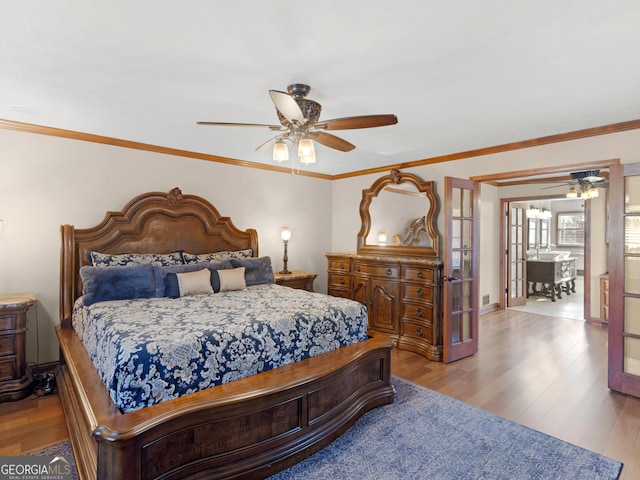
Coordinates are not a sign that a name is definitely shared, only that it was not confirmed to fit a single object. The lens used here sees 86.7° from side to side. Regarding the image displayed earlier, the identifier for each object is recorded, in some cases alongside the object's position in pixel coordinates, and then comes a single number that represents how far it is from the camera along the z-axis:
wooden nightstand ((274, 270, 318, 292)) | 4.60
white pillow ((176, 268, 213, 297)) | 3.29
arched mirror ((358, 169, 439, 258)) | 4.42
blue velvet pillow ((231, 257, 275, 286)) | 3.94
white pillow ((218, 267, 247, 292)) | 3.55
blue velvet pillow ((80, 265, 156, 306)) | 3.02
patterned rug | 2.04
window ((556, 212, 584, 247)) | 10.50
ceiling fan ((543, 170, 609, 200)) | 4.88
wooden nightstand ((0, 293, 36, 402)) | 2.82
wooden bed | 1.64
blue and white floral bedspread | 1.82
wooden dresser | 4.00
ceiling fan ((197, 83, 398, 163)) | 2.14
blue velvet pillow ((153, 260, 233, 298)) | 3.27
